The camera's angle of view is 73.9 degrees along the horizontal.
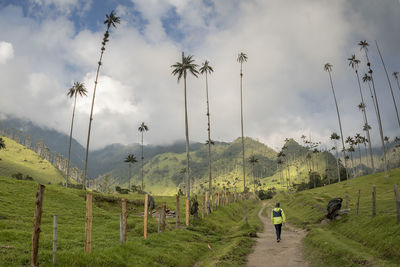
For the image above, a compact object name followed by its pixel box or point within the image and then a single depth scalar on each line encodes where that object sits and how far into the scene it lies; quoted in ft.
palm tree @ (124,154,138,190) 406.23
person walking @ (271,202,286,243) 72.69
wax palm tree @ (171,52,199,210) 165.17
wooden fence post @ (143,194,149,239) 60.70
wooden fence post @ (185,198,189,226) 90.49
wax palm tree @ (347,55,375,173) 304.36
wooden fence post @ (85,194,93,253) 40.68
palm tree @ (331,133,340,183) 503.20
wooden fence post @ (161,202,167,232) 69.41
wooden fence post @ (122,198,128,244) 49.37
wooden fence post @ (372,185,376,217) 72.14
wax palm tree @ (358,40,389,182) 270.40
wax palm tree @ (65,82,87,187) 244.63
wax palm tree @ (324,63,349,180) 318.65
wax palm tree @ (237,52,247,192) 276.41
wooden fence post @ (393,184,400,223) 58.23
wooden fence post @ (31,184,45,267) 32.07
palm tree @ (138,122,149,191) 398.42
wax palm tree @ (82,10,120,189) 193.36
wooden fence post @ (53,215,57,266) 34.62
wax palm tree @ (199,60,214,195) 232.12
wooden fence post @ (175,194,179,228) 78.94
